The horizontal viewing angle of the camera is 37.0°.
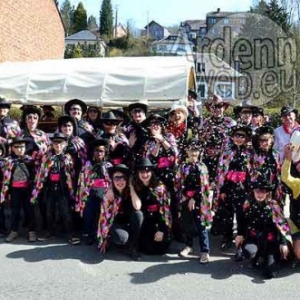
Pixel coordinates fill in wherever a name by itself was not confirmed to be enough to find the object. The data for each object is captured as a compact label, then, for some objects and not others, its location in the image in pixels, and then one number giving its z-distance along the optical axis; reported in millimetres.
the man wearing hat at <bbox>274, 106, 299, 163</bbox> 6598
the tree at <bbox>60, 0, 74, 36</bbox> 76675
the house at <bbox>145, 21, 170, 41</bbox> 104400
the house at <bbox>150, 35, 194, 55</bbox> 63547
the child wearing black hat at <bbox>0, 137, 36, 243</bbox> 6000
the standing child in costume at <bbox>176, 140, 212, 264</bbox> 5191
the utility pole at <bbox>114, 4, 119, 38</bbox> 78950
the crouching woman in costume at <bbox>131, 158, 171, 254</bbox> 5348
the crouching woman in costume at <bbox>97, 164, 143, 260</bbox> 5316
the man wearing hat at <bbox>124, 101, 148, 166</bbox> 5909
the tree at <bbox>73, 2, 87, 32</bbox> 73688
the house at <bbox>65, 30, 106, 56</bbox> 65350
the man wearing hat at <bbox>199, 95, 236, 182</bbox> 6148
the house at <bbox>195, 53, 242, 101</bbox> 43219
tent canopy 9000
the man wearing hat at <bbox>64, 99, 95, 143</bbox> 6309
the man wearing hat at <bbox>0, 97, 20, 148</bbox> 6609
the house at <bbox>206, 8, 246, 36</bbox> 63728
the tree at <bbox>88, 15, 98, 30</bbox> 88250
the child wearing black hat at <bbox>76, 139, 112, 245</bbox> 5805
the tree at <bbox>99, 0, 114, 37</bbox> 78562
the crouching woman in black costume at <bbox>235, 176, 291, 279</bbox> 4824
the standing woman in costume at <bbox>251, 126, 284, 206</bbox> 5367
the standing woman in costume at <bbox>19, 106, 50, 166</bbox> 6227
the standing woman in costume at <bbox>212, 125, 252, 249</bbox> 5457
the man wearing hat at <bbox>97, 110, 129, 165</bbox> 6066
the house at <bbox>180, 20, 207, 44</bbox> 95625
